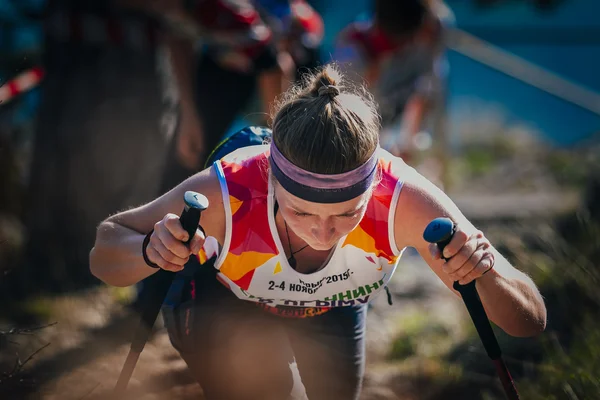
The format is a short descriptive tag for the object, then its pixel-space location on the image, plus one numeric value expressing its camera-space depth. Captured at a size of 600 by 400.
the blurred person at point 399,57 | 12.61
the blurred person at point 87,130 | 10.27
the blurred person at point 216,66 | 9.62
